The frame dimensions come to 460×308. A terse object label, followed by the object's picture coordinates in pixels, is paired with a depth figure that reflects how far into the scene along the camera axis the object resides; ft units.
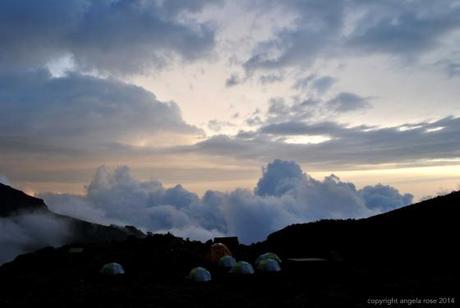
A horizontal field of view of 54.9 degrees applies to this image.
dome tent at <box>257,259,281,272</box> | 124.06
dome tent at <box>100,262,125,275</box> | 127.03
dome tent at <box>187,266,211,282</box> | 118.01
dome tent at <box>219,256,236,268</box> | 136.05
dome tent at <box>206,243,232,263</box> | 152.14
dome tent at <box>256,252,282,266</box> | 134.41
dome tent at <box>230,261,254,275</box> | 121.49
